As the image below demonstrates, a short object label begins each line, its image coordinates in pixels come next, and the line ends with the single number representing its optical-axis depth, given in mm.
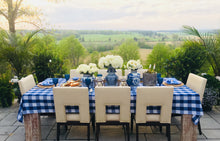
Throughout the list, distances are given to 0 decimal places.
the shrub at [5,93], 3834
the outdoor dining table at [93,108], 2287
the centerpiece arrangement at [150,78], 2656
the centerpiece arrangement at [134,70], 2621
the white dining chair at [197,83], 2544
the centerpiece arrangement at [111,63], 2545
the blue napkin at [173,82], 2684
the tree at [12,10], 5584
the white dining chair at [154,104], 2143
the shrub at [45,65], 4633
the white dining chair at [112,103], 2141
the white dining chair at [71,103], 2172
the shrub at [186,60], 4220
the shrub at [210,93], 3447
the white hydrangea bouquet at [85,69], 2586
